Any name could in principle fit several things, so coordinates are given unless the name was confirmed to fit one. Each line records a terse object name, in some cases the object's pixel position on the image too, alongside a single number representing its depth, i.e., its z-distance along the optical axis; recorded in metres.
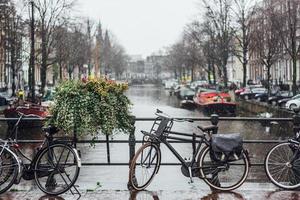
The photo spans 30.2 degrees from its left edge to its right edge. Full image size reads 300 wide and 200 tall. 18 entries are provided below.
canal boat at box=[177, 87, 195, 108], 55.34
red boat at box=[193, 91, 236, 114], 44.94
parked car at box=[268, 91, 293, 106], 46.00
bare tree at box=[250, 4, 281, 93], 47.66
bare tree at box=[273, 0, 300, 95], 42.22
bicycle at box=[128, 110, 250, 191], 8.36
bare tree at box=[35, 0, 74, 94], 46.12
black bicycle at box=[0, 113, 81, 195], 8.16
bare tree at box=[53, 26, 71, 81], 51.88
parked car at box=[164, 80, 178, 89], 115.30
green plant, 8.66
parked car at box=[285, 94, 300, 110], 38.04
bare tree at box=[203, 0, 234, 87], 59.33
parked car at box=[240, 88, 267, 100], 56.09
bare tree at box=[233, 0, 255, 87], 56.31
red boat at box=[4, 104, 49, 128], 28.32
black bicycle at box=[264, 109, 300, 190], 8.61
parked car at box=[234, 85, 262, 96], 60.62
